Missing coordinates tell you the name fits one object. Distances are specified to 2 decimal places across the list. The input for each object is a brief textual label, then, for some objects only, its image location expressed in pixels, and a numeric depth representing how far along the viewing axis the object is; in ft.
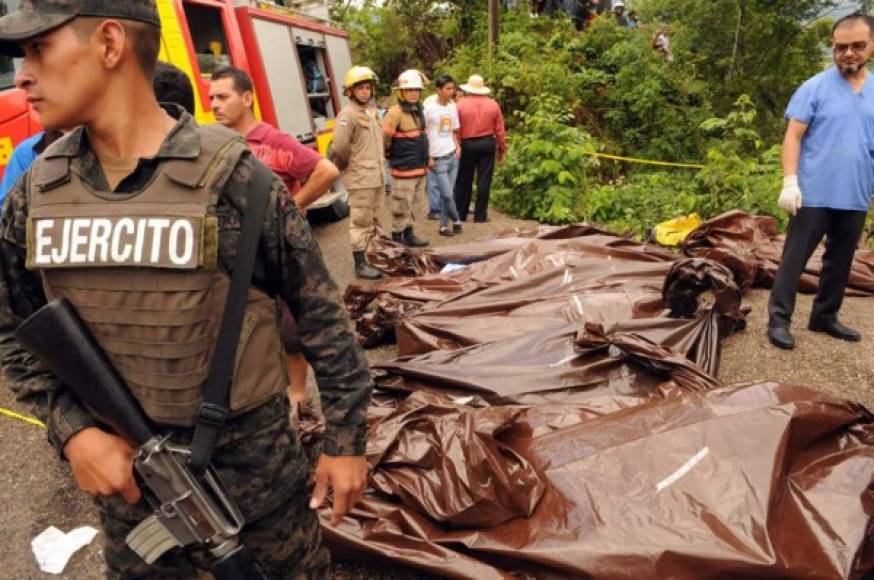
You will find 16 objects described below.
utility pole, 39.30
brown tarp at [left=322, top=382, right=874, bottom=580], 5.17
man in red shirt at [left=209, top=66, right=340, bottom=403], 8.54
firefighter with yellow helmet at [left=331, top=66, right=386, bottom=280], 15.60
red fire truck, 13.00
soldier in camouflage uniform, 3.29
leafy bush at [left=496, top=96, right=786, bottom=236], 20.11
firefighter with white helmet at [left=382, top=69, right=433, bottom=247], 17.81
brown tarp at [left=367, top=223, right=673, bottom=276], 14.12
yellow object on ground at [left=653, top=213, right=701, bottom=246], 17.22
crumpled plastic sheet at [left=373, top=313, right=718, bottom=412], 7.89
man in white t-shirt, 20.71
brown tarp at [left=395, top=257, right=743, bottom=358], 9.90
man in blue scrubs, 10.15
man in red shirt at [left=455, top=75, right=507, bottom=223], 21.43
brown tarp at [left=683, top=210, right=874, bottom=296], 13.05
